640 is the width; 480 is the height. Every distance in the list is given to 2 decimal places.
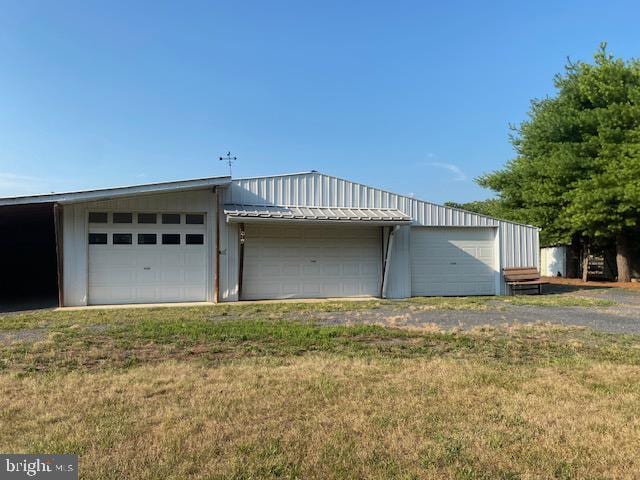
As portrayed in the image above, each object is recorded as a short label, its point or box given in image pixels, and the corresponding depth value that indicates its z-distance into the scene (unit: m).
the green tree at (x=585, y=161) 16.30
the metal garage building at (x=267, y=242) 11.86
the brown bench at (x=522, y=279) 14.82
